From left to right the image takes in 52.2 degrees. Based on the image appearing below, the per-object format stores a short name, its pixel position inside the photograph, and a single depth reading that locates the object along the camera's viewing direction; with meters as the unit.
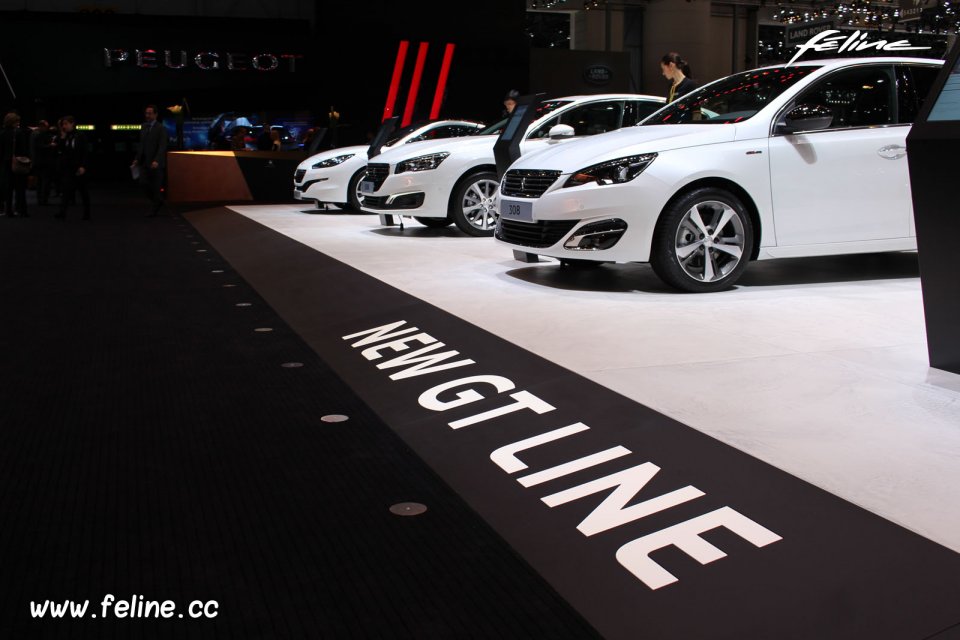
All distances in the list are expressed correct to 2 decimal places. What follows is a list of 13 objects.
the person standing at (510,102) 10.65
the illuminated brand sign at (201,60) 23.64
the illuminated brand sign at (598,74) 26.11
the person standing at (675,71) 8.26
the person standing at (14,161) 13.49
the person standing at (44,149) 14.05
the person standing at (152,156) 13.29
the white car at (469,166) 9.39
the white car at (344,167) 12.60
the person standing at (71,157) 13.73
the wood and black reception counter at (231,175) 17.45
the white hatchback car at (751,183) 5.84
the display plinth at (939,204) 3.63
